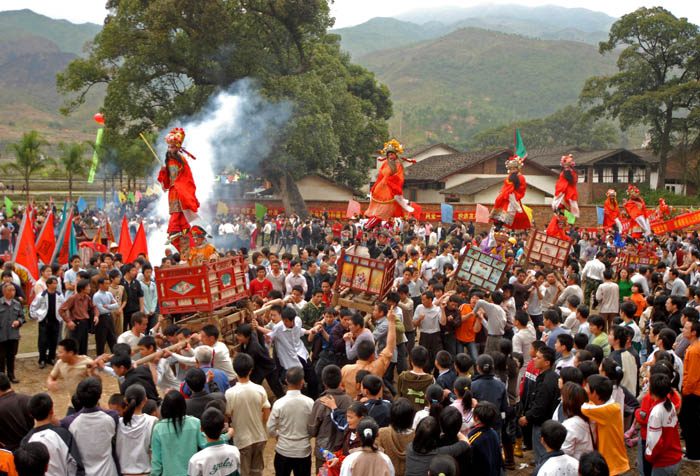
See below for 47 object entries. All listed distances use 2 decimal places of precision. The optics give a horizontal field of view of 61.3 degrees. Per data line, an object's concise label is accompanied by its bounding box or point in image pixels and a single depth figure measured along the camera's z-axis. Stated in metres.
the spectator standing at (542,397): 6.14
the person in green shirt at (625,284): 12.73
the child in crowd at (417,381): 6.07
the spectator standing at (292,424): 5.44
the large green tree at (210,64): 30.09
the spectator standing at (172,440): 4.80
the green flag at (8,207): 26.96
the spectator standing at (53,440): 4.64
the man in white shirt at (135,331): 7.36
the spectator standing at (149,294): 11.08
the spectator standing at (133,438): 5.01
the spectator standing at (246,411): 5.57
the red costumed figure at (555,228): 13.98
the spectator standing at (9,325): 9.14
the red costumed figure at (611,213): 18.41
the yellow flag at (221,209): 30.22
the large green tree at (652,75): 42.94
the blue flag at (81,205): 27.84
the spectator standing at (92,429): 4.86
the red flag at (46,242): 13.13
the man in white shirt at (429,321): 8.91
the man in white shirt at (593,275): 13.61
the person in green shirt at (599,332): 7.55
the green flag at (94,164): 42.34
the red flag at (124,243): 13.68
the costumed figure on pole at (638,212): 18.12
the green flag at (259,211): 30.22
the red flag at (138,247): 13.46
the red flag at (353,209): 26.62
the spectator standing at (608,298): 10.90
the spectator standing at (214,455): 4.53
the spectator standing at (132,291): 10.97
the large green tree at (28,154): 42.66
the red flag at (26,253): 11.77
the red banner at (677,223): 17.20
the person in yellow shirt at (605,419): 5.09
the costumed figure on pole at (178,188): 10.02
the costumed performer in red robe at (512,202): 13.36
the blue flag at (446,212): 28.31
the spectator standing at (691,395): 6.83
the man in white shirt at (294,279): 10.81
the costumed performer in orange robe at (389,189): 10.55
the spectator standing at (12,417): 5.18
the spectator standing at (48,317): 9.96
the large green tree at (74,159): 45.16
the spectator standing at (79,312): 9.62
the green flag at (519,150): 13.34
